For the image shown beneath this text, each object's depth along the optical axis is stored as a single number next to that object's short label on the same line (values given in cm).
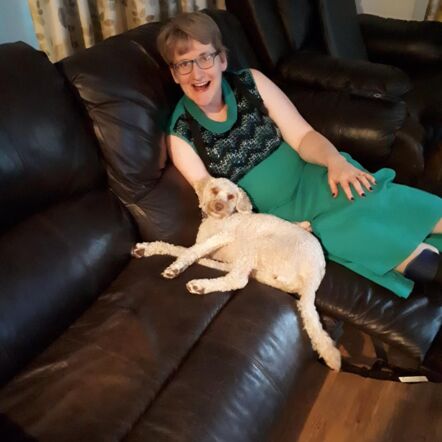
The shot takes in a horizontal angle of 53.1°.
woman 130
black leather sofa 98
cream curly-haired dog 124
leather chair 160
